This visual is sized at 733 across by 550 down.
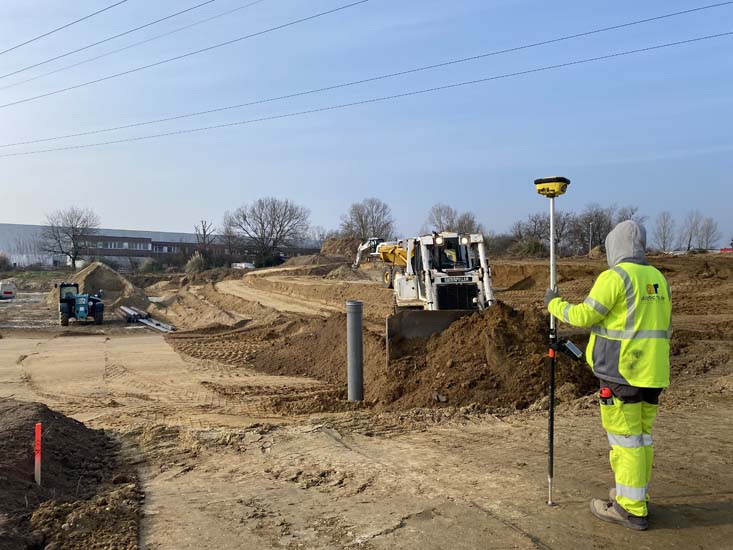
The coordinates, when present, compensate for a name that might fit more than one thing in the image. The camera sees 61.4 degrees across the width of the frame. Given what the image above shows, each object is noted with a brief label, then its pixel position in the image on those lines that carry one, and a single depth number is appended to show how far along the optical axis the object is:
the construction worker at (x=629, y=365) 4.16
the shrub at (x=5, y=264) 68.92
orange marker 5.08
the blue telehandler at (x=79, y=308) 26.91
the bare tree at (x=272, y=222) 89.25
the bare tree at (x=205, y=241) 75.32
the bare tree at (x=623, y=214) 69.62
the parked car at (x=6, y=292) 41.70
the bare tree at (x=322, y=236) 104.25
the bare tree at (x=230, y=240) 85.56
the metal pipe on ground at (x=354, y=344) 9.32
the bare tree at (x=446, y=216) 79.59
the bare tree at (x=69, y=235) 79.81
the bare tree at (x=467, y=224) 74.90
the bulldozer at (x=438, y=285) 11.06
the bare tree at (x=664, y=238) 76.31
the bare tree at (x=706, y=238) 75.94
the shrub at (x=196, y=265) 66.94
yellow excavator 17.62
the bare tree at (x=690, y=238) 74.14
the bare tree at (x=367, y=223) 88.31
